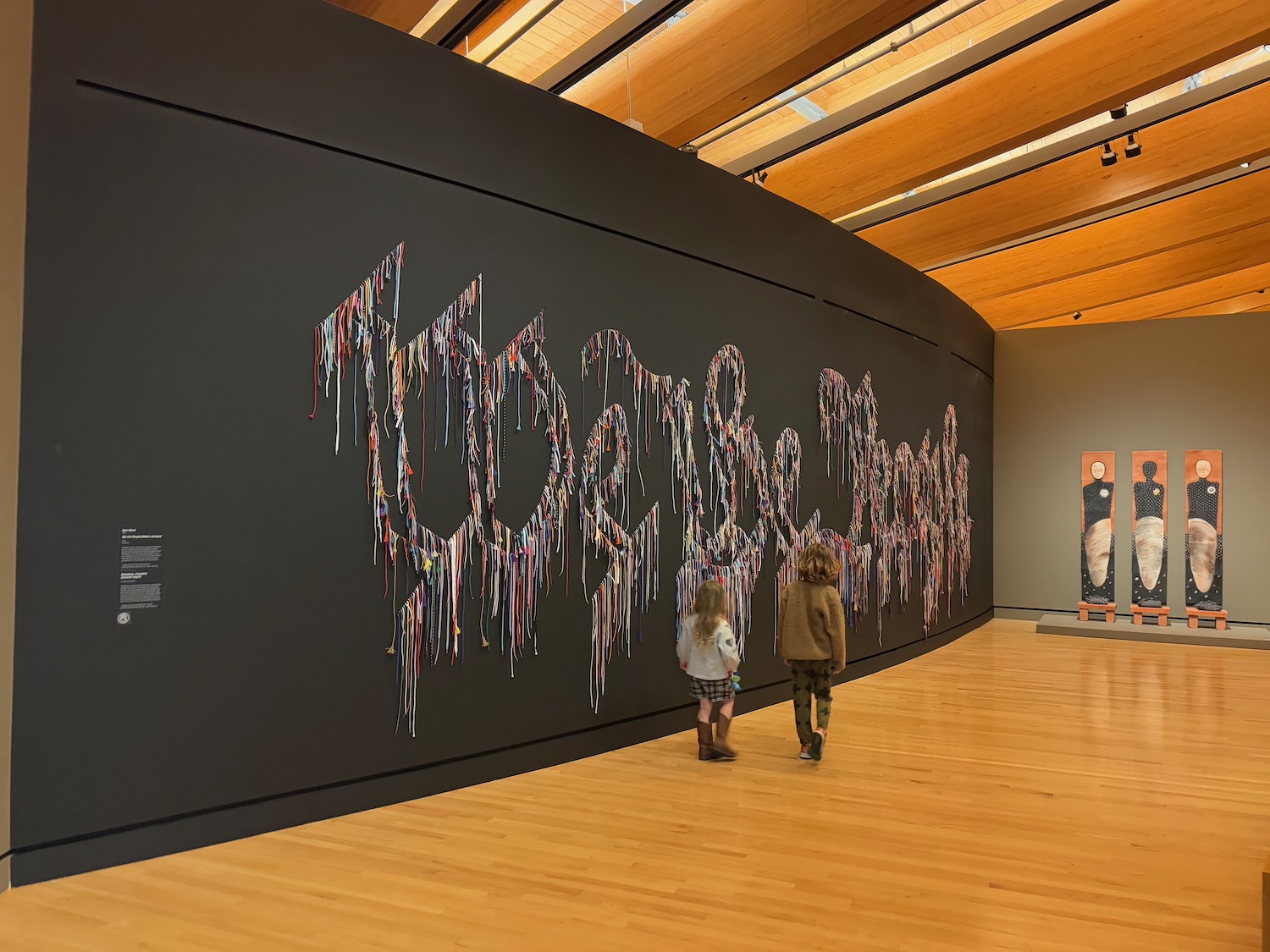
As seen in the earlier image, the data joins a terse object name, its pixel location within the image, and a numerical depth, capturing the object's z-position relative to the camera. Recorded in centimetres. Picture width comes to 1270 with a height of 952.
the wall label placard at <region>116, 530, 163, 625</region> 337
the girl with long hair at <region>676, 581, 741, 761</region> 477
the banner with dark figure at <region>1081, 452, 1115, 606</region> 1047
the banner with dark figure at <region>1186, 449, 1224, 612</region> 1002
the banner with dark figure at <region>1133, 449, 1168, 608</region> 1017
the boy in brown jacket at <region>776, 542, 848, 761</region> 484
